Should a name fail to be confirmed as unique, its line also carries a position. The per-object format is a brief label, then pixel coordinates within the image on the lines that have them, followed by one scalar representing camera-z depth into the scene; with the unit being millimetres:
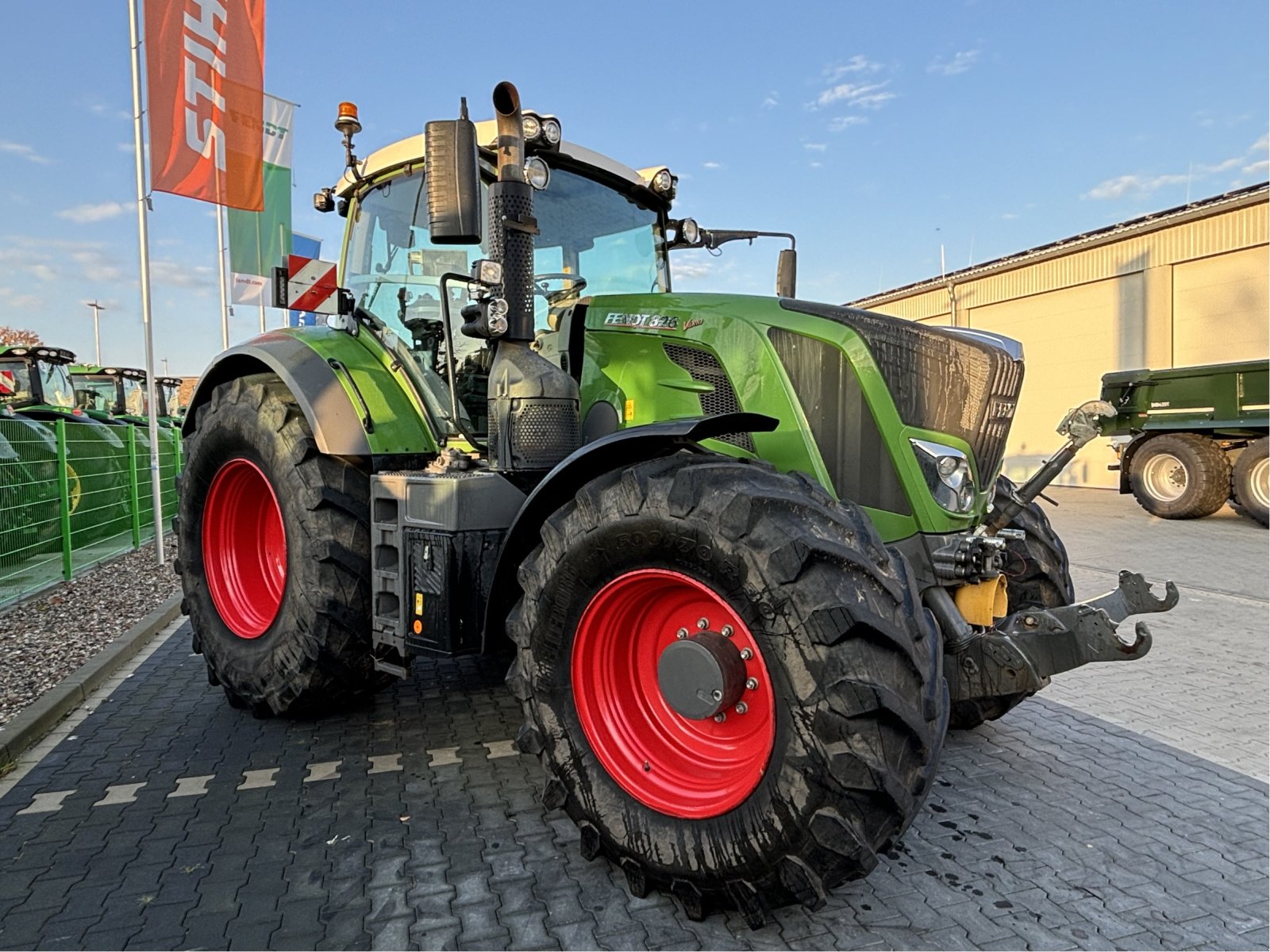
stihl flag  6758
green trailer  11023
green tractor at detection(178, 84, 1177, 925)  2137
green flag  10117
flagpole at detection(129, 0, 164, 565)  7430
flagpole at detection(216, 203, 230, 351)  11484
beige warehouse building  14148
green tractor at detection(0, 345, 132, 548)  7797
